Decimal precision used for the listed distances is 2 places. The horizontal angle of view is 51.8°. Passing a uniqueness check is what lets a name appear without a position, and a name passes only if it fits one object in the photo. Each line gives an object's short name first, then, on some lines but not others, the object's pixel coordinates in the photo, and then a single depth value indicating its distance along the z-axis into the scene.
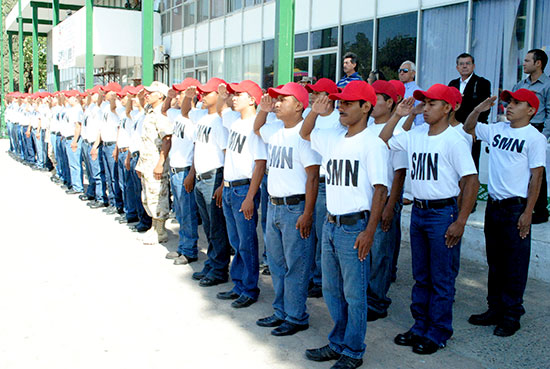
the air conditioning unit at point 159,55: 23.20
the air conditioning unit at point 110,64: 27.33
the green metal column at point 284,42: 6.67
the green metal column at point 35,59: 25.62
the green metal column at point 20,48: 27.79
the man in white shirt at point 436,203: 4.18
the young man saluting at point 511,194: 4.59
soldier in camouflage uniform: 7.60
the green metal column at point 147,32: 11.02
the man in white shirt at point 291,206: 4.42
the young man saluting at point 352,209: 3.84
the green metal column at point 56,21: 23.56
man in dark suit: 7.16
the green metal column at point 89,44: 15.70
